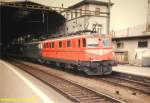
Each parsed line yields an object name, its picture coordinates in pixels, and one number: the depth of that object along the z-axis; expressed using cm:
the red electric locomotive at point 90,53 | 1808
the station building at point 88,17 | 4294
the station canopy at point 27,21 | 4357
